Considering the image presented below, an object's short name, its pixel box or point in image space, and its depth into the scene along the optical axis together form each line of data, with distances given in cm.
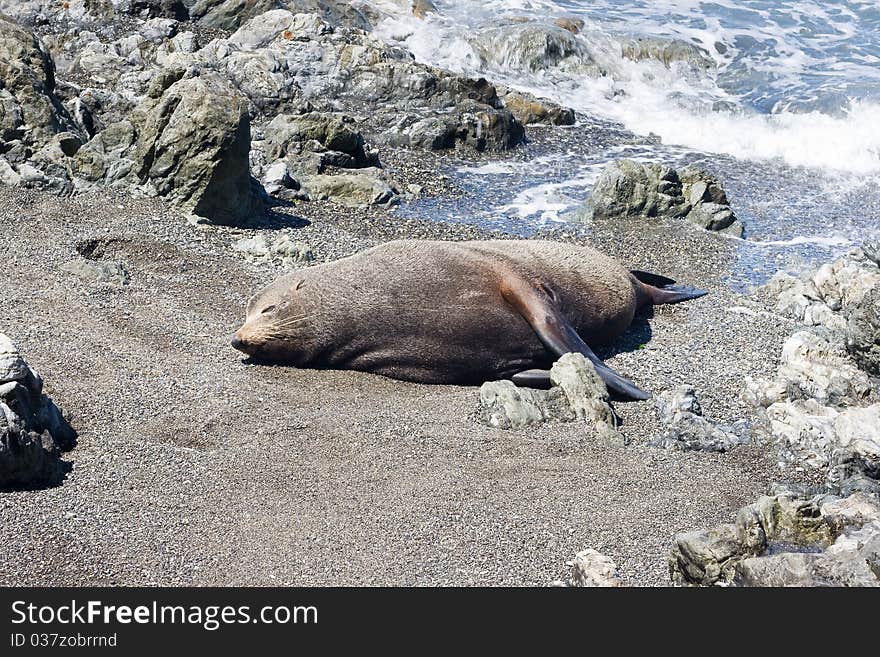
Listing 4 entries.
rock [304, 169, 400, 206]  1266
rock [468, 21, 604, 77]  2181
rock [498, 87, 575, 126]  1755
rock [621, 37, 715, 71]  2292
